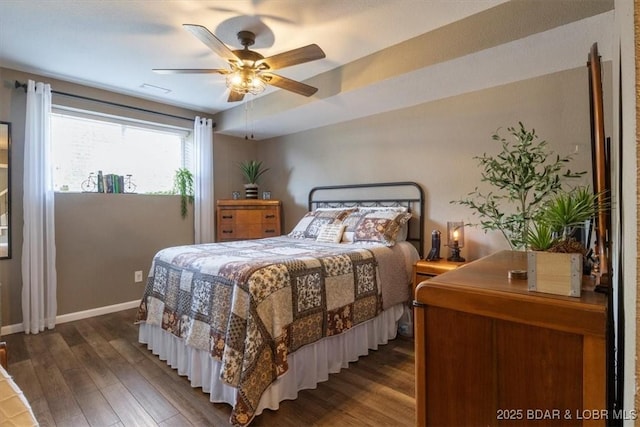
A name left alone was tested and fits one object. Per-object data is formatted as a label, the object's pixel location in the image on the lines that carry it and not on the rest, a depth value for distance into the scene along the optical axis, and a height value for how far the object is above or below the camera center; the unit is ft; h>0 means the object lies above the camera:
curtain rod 10.02 +4.32
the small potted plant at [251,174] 15.17 +2.06
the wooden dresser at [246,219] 13.91 -0.23
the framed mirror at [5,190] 9.80 +0.86
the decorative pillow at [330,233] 10.55 -0.69
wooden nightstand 8.67 -1.58
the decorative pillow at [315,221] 11.41 -0.29
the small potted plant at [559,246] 2.64 -0.32
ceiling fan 6.70 +3.57
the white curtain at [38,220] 9.91 -0.11
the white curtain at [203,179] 13.99 +1.65
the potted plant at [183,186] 13.89 +1.31
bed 5.77 -2.09
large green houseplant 4.82 +0.58
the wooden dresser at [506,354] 2.35 -1.23
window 11.35 +2.66
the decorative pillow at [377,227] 9.77 -0.46
